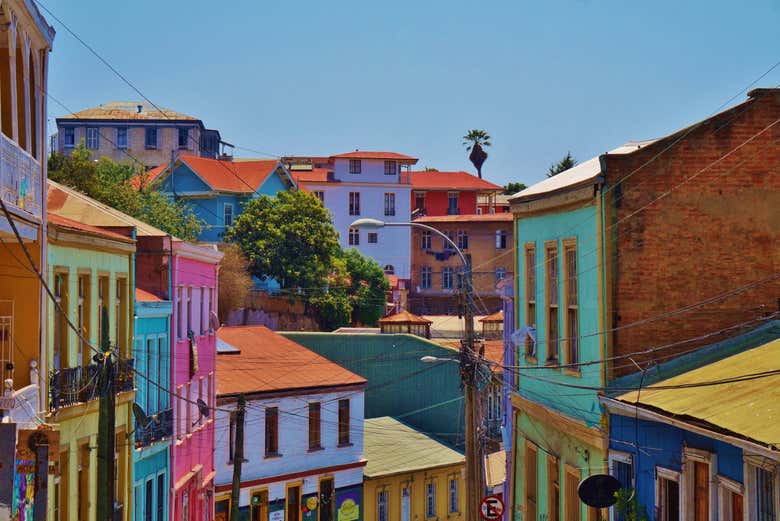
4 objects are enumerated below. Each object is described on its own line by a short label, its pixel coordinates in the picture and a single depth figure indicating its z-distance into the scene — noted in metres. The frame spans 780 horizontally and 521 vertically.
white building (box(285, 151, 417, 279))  88.25
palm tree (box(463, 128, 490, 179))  113.62
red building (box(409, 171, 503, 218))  97.06
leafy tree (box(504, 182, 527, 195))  115.98
